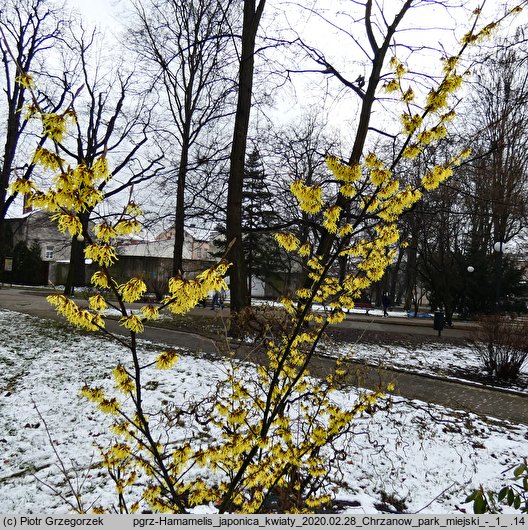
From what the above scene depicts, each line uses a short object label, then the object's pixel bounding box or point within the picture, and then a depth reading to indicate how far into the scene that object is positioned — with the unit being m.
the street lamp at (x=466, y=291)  22.33
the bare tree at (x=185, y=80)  13.76
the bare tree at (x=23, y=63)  14.82
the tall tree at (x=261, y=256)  29.19
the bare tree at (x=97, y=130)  18.53
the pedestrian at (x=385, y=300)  25.66
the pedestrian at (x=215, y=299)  21.20
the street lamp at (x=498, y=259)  16.62
